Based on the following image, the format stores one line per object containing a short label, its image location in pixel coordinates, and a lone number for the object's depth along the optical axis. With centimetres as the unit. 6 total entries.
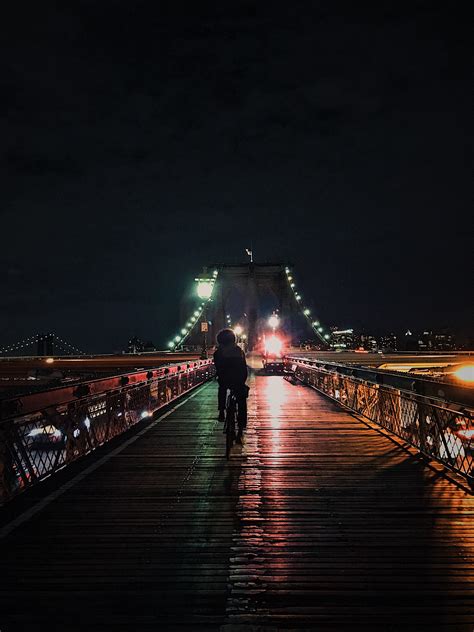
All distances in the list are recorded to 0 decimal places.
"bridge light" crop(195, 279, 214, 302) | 3083
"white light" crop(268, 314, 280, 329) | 5286
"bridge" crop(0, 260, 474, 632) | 345
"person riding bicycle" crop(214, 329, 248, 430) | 820
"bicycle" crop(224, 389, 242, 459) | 815
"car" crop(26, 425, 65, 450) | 646
